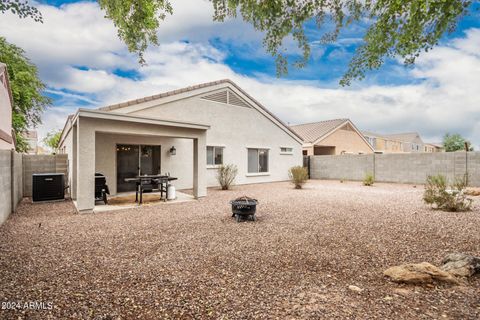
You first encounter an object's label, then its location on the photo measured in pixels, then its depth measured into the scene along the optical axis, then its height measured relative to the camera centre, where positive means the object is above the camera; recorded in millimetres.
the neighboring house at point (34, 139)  42719 +3858
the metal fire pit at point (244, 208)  6172 -1232
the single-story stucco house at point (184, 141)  7562 +969
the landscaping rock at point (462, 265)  3240 -1462
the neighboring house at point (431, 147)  52988 +2867
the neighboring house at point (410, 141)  46438 +3822
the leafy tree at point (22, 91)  16922 +5202
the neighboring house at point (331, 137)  23672 +2372
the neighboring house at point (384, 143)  38253 +2888
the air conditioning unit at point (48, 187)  8961 -983
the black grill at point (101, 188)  8690 -985
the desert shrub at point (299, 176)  13630 -909
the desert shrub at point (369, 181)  15125 -1321
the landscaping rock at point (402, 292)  2799 -1556
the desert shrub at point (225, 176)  13055 -854
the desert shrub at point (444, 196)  7336 -1140
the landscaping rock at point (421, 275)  3021 -1460
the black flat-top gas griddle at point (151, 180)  8609 -709
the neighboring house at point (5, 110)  10352 +2433
